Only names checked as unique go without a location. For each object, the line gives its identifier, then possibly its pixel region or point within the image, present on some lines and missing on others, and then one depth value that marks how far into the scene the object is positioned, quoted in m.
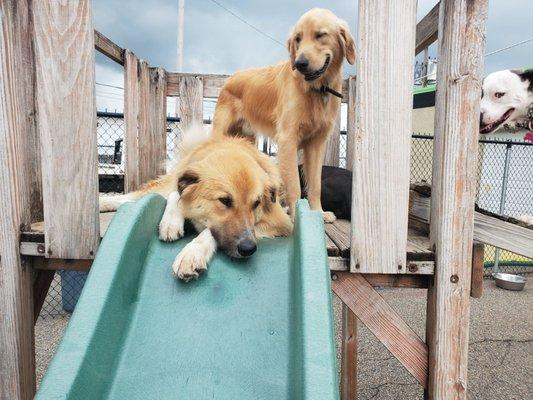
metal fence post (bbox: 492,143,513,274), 7.82
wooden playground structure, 1.79
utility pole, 16.45
